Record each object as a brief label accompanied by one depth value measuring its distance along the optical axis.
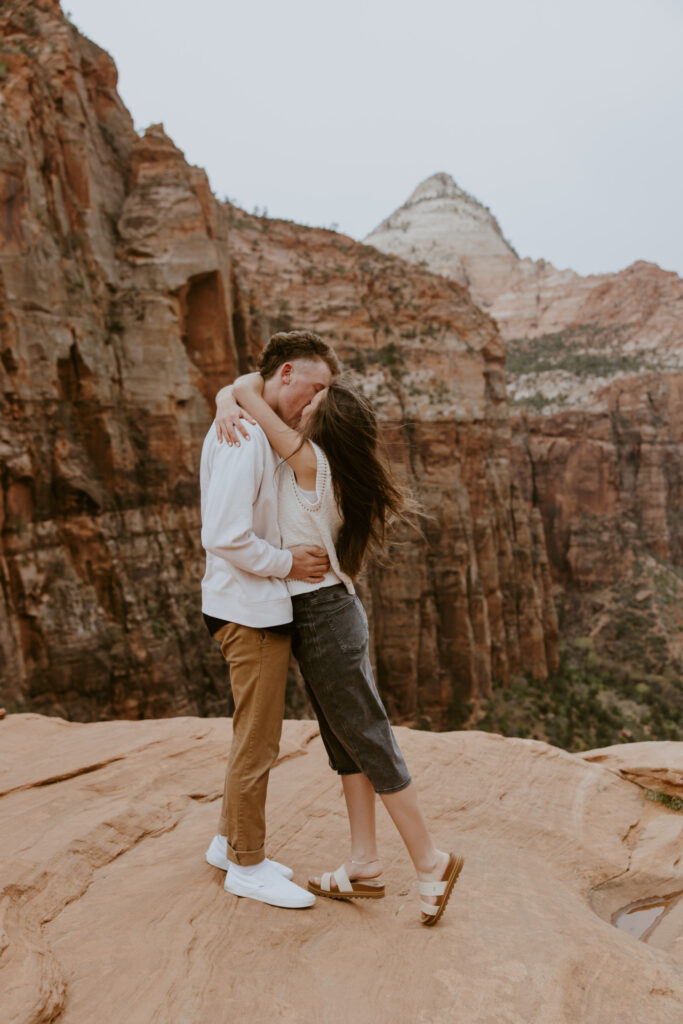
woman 2.92
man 2.77
